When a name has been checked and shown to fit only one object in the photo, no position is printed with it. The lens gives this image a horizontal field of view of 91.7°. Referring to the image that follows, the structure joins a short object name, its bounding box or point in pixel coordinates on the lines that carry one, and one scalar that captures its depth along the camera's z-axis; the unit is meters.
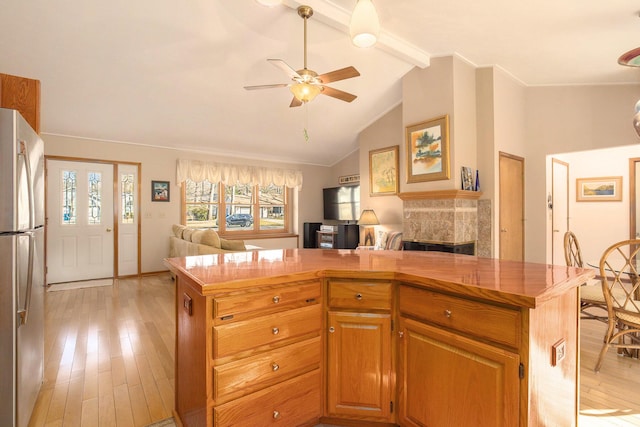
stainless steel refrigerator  1.46
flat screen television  6.88
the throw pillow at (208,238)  3.90
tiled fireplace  3.72
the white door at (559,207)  4.75
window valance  5.96
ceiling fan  2.48
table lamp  5.48
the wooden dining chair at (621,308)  2.15
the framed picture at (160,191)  5.68
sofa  3.84
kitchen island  1.17
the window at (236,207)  6.25
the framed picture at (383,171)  5.33
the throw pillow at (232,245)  3.83
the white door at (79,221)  4.91
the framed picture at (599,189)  5.16
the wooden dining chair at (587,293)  2.49
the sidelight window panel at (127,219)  5.41
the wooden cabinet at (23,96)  1.97
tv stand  6.45
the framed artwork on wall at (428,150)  3.78
